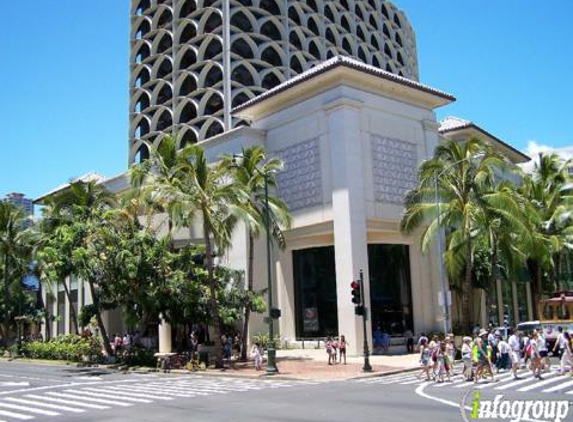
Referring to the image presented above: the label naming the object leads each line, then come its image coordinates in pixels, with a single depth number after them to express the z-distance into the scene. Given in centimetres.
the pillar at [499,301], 4803
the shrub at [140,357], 3303
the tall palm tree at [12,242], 4838
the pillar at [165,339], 4309
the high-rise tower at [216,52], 7038
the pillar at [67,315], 5544
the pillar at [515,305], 5088
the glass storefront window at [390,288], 3772
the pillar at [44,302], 5841
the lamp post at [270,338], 2709
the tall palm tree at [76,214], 3425
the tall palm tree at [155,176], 3127
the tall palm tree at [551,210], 4341
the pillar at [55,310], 5762
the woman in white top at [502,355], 2406
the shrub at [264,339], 3781
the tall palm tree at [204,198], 2991
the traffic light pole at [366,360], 2670
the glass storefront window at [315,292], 3809
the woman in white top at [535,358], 2156
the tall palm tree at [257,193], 3375
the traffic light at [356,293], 2733
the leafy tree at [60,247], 3403
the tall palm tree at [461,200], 3306
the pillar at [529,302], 5299
